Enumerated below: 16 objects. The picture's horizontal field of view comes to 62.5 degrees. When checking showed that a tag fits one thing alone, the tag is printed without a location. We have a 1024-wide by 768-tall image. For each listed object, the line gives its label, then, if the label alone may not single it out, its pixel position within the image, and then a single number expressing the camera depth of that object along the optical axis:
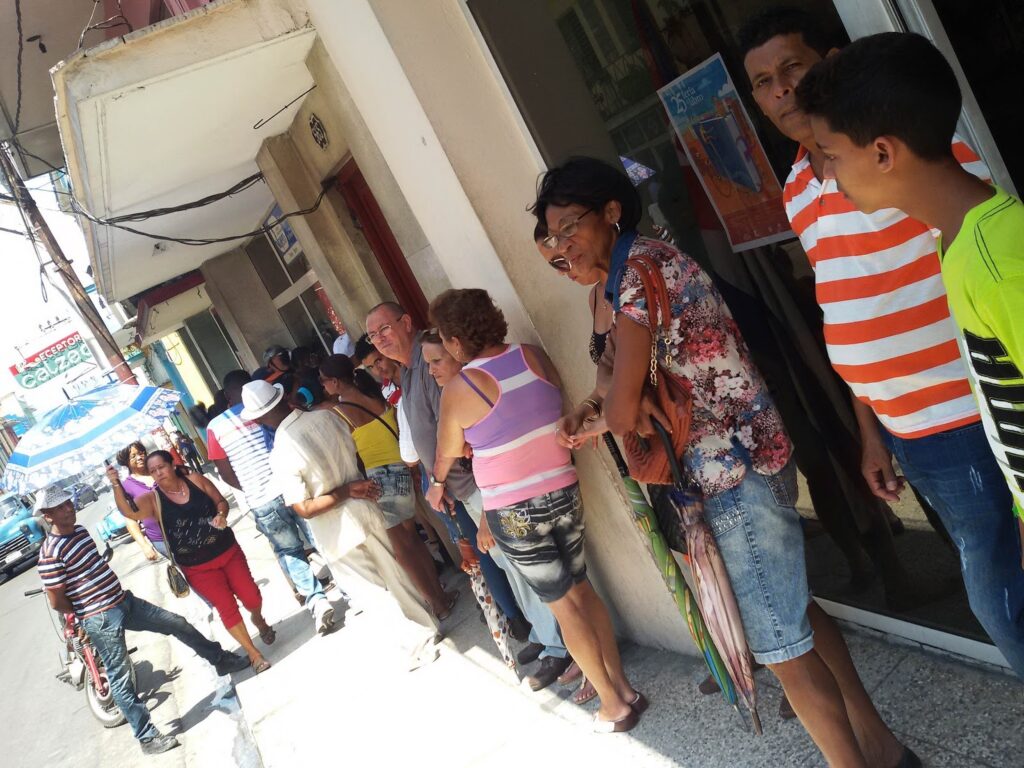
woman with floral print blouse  2.42
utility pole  13.02
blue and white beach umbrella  7.53
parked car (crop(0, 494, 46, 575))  21.45
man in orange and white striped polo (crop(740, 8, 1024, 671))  1.92
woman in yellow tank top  5.69
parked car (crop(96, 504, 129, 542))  17.72
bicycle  6.73
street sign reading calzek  42.44
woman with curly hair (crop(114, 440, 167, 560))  8.01
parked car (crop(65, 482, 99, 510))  26.91
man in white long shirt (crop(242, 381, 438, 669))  5.38
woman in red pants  6.86
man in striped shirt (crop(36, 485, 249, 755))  6.45
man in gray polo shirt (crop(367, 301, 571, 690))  4.22
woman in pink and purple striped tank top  3.54
